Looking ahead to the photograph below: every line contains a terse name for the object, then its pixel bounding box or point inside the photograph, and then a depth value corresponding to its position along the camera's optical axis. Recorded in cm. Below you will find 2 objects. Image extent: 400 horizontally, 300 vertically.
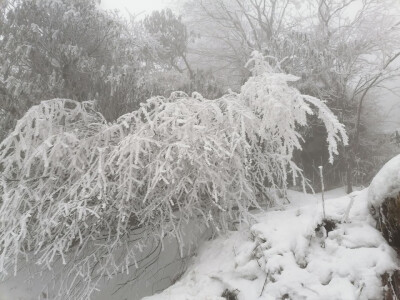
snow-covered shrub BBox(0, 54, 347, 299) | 360
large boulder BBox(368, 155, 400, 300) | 249
